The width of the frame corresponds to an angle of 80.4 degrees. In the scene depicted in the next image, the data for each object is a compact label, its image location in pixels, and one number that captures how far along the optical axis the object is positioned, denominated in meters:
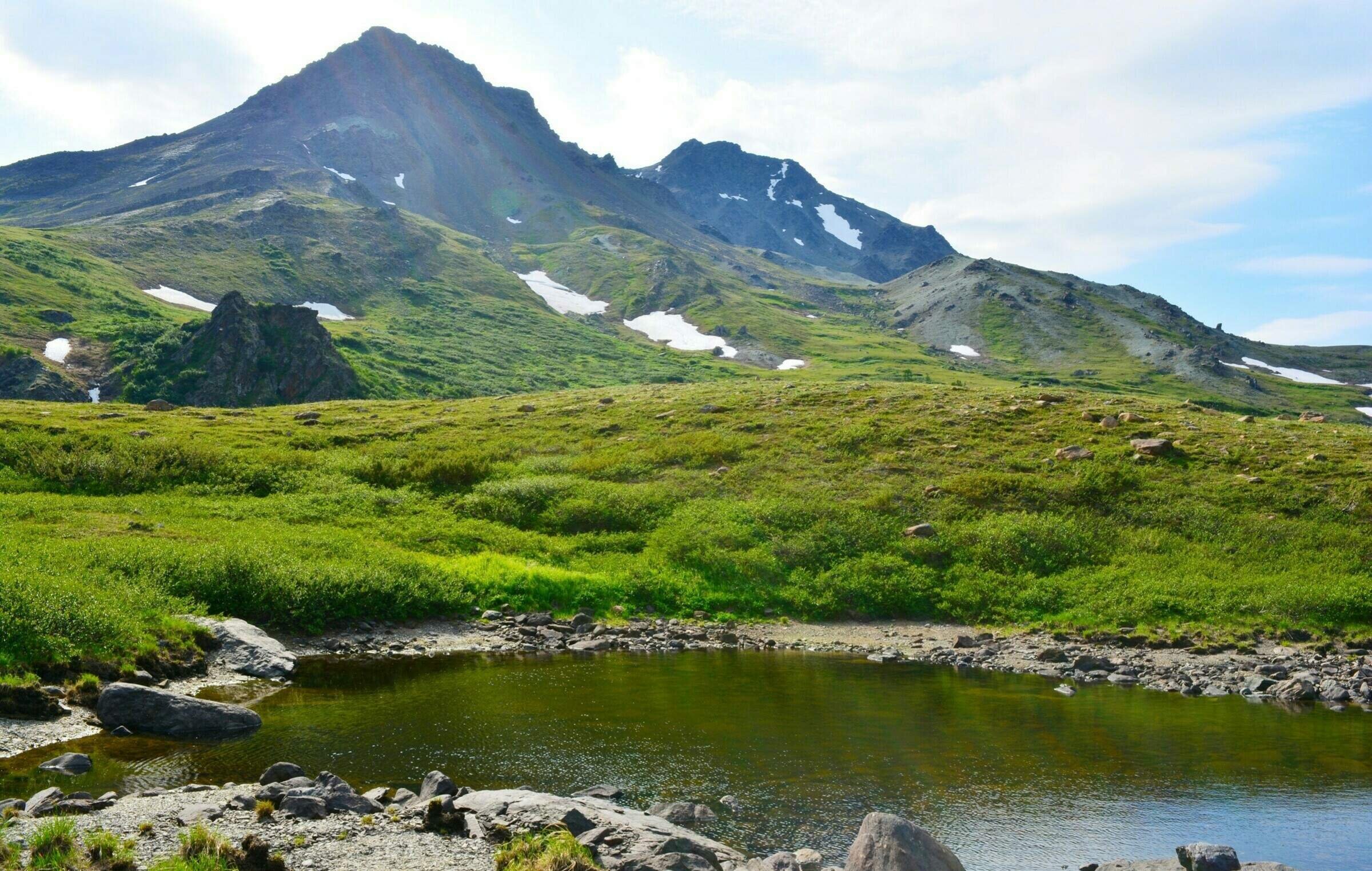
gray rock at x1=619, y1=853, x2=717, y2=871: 12.88
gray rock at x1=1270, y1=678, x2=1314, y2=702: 26.36
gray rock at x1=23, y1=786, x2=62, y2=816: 13.54
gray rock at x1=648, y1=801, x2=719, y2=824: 15.74
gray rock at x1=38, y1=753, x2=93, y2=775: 16.12
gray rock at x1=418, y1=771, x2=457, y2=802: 15.70
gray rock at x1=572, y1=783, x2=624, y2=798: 16.48
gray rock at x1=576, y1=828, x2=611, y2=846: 13.74
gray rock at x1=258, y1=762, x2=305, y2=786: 15.89
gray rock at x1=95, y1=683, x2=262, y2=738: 19.00
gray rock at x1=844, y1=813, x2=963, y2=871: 12.87
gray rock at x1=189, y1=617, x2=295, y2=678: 25.08
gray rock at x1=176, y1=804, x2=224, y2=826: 13.71
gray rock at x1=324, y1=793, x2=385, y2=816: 14.76
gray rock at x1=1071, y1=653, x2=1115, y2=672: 29.80
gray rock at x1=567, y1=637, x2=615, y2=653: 31.14
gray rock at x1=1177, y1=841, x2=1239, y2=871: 13.83
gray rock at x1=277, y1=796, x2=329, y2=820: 14.37
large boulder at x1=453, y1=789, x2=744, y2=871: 13.17
